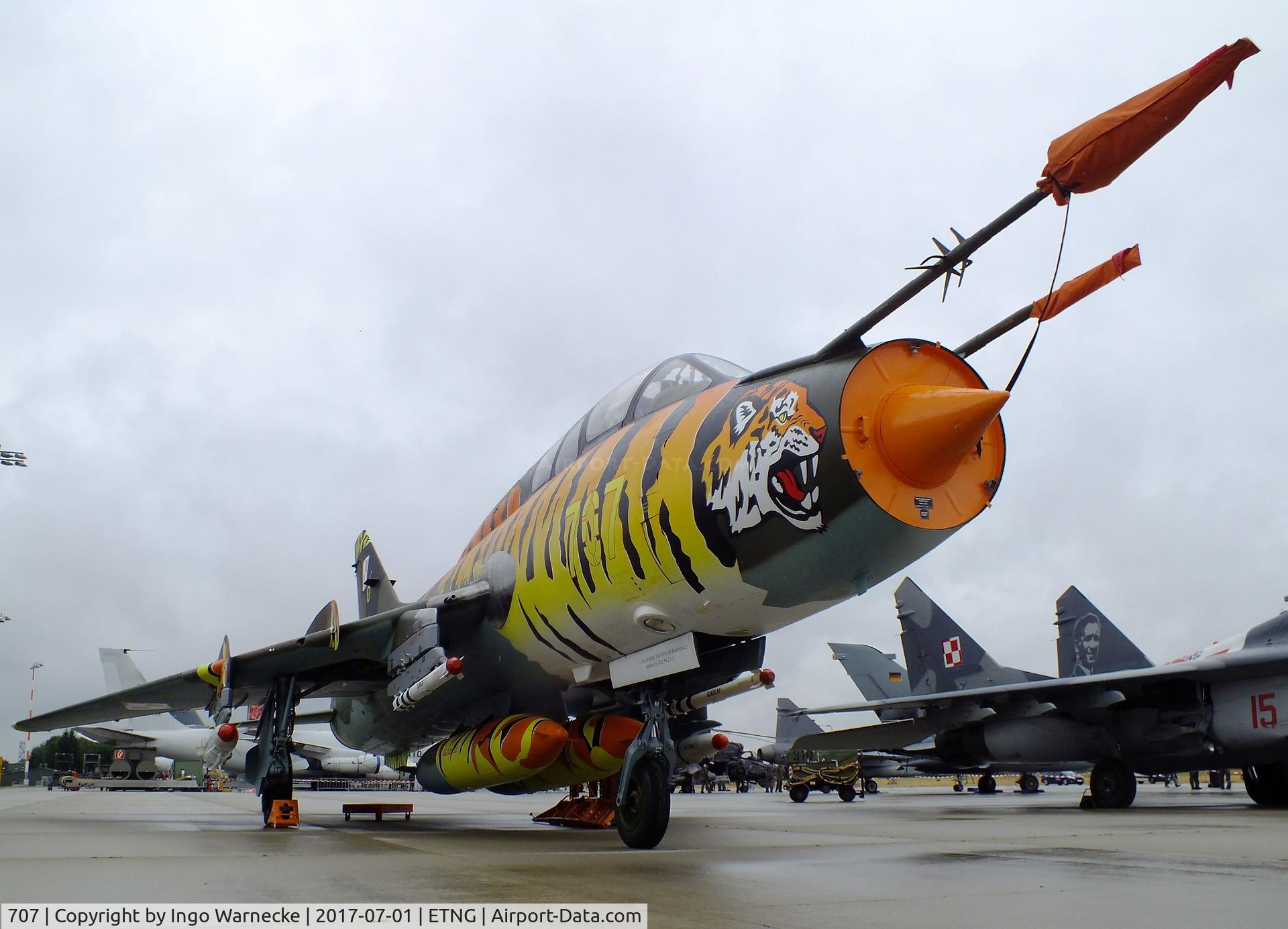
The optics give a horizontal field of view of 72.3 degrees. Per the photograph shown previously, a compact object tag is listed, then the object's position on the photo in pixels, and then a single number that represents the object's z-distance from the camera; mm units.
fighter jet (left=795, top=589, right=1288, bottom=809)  14953
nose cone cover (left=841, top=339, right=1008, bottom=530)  5031
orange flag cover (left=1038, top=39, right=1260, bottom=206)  3869
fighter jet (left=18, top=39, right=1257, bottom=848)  5113
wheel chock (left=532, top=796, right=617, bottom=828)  10281
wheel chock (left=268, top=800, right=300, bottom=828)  9875
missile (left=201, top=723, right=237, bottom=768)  9984
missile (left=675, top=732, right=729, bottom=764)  8828
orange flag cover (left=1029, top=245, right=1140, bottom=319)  4957
